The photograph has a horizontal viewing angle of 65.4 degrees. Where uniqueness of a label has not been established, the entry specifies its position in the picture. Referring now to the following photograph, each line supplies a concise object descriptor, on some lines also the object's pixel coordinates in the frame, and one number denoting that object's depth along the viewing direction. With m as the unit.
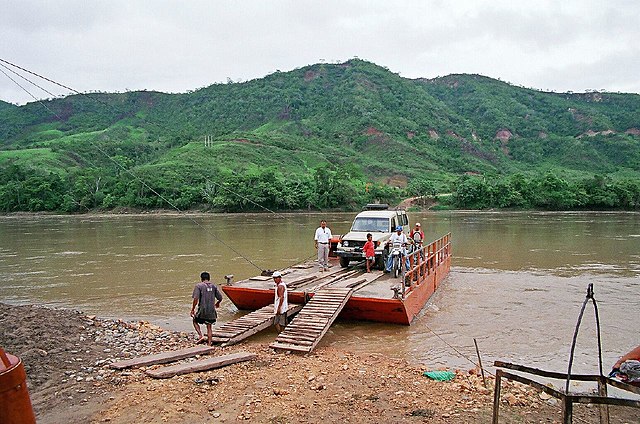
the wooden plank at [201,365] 7.33
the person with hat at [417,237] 15.79
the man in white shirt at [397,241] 14.44
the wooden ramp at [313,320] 9.18
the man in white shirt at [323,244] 15.11
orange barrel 3.65
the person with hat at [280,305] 10.46
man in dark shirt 9.30
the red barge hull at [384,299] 11.20
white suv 14.97
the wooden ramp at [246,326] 9.46
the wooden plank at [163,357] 7.68
